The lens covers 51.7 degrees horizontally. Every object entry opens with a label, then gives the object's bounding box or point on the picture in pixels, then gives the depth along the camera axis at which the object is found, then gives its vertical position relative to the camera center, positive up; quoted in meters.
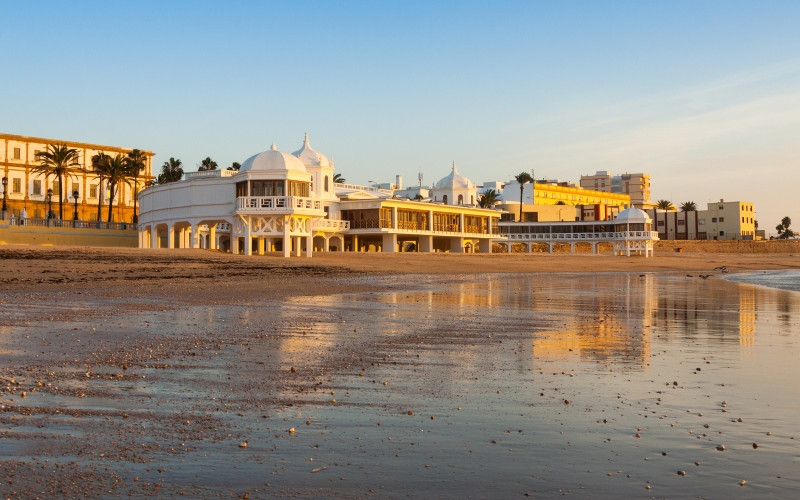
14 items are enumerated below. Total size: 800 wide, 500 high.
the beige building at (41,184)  102.12 +9.80
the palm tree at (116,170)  87.44 +9.58
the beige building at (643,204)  186.41 +12.66
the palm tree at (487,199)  131.88 +9.66
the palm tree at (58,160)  86.14 +10.67
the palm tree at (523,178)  139.88 +13.90
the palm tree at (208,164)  108.12 +12.65
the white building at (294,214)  57.88 +3.89
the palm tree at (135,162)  89.88 +10.84
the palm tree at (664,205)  194.38 +12.76
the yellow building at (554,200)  142.62 +11.99
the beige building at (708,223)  165.25 +7.28
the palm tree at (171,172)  106.38 +11.65
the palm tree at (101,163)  87.75 +10.75
